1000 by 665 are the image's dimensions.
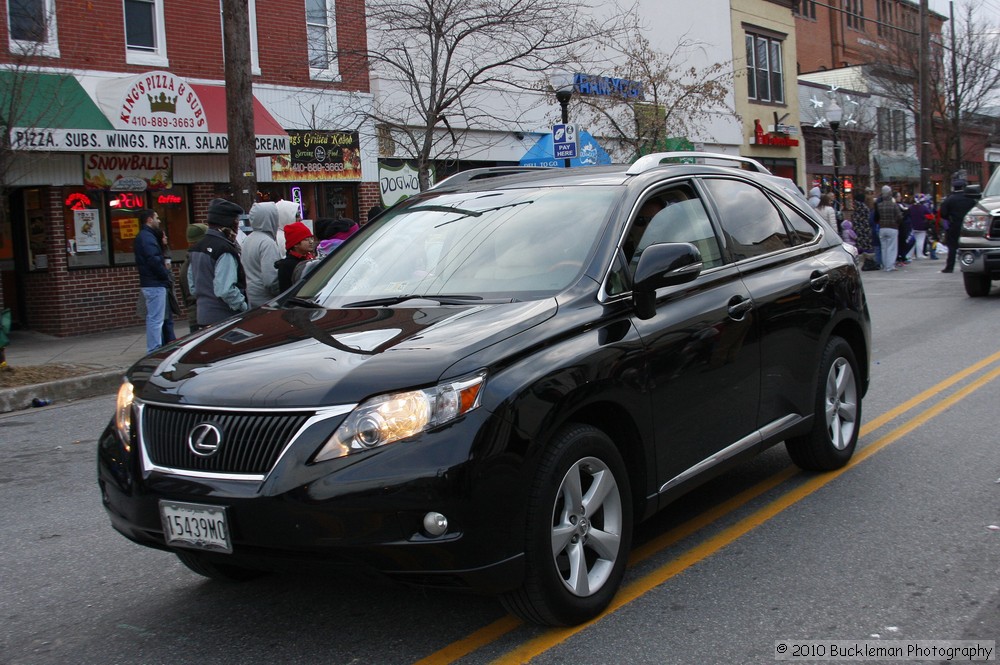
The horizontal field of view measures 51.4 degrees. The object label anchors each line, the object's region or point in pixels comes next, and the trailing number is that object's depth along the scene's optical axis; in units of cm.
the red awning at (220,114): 1678
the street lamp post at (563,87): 1819
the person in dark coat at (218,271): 880
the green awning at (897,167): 4350
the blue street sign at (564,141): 1773
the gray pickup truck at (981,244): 1571
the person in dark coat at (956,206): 2089
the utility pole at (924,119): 3106
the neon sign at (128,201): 1677
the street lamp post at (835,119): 2794
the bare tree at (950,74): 3775
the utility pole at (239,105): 1392
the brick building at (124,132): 1505
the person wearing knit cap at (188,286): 1013
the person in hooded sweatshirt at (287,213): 984
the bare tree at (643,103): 2373
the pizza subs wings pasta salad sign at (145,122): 1491
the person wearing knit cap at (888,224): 2325
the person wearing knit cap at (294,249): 846
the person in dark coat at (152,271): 1283
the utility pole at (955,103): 3706
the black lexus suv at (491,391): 344
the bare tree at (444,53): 1694
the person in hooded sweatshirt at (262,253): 868
